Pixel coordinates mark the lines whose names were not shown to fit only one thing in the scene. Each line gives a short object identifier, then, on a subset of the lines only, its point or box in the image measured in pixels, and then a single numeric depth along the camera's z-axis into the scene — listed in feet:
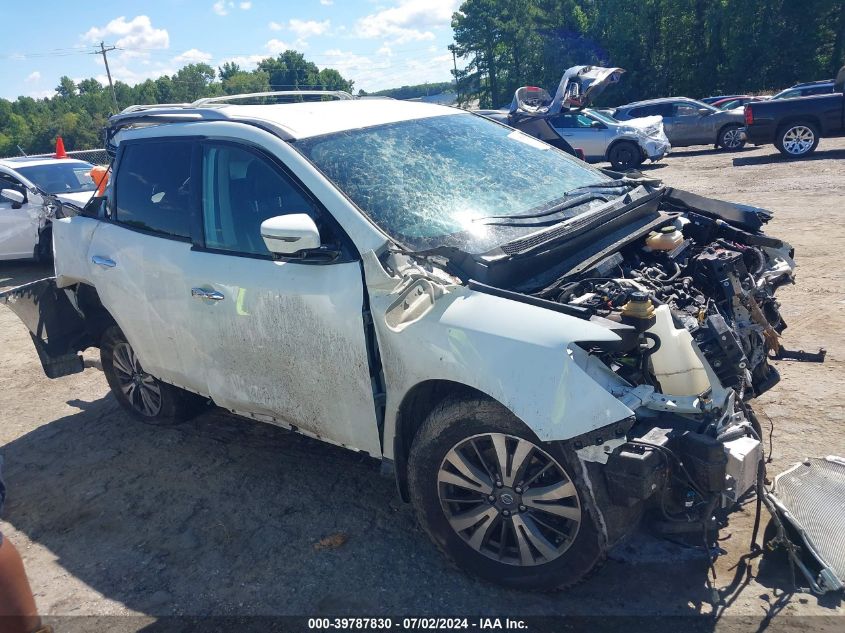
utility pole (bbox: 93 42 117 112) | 189.57
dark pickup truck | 48.06
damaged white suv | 8.79
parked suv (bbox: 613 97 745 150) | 62.90
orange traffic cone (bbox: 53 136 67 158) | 44.11
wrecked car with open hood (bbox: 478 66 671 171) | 48.01
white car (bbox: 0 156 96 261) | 34.83
